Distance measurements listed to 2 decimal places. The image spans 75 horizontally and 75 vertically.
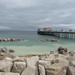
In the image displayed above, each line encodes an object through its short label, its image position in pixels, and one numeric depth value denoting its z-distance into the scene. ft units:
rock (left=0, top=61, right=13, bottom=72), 7.06
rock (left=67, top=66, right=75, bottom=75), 6.51
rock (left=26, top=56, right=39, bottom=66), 7.80
